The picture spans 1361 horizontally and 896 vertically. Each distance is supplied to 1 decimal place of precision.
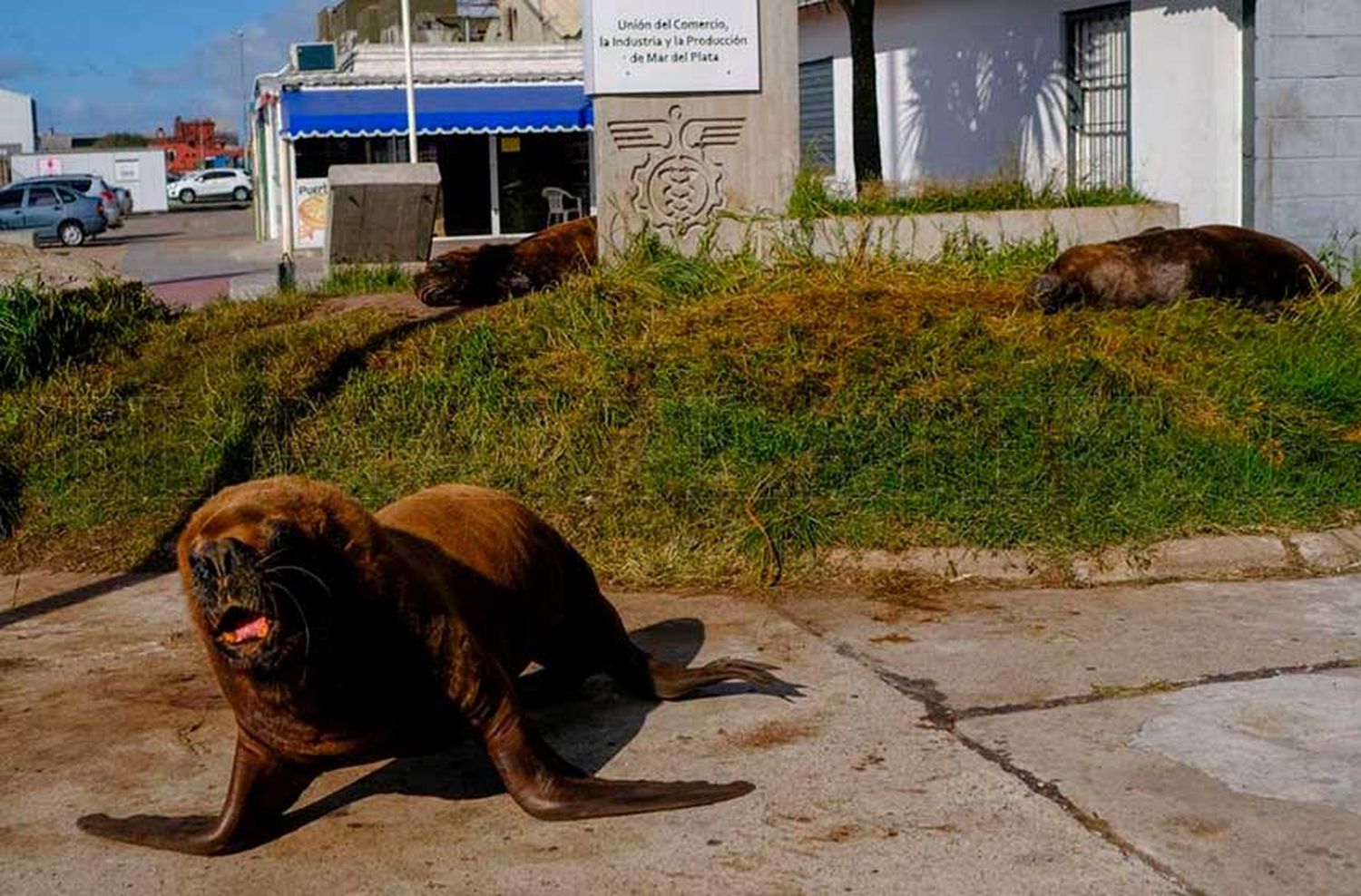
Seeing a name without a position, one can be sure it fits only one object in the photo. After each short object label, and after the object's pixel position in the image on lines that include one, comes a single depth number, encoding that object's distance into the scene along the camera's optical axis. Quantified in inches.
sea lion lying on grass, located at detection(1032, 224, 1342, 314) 395.9
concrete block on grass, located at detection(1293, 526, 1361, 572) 296.0
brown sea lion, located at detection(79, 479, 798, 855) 162.1
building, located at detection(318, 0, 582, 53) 1535.4
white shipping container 2805.1
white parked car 2960.1
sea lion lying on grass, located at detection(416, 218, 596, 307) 439.2
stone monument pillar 426.0
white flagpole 884.6
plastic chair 1270.9
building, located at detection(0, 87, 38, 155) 3553.2
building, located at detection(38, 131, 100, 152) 3871.3
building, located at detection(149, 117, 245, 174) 3983.8
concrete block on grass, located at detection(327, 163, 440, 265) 577.0
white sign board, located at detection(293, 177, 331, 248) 1309.1
